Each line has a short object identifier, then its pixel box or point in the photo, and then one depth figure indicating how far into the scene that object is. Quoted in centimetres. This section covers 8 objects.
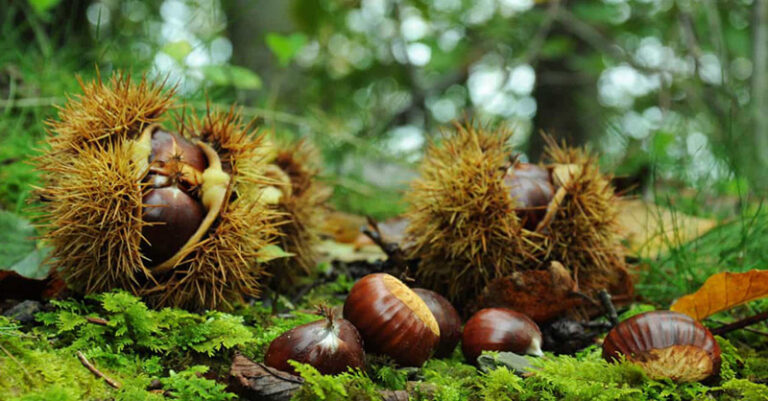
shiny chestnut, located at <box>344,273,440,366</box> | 56
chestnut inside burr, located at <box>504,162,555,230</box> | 61
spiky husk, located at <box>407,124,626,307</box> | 60
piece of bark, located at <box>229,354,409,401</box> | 53
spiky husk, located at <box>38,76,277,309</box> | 56
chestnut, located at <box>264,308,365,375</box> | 54
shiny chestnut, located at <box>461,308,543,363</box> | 58
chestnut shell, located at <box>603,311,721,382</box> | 55
